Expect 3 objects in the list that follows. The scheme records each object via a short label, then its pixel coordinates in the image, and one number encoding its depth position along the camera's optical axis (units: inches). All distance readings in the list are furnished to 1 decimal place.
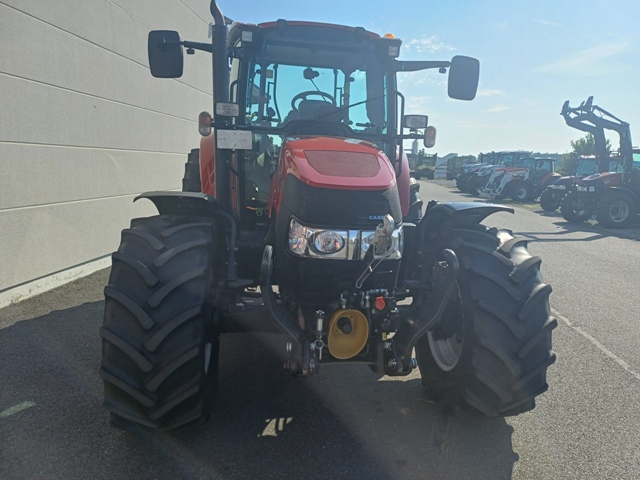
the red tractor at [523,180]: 874.8
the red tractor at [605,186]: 561.3
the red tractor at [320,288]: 96.8
